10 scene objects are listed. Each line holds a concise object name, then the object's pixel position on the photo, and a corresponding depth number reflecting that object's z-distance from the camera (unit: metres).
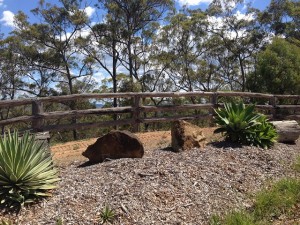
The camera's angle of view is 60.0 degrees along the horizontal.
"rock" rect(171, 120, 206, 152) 5.12
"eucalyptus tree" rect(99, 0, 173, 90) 21.28
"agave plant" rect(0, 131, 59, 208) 3.36
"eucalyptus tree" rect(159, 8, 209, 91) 22.68
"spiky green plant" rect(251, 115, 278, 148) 5.50
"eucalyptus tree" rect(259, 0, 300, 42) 21.18
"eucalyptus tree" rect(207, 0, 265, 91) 22.89
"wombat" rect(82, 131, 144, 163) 4.69
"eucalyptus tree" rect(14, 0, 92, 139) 21.30
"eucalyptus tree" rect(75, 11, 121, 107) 21.12
